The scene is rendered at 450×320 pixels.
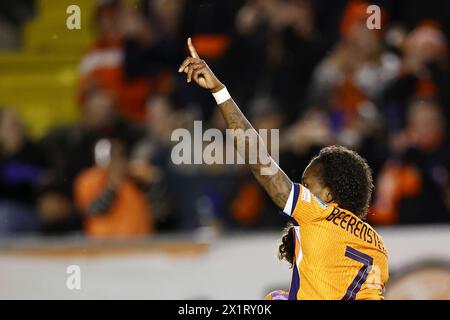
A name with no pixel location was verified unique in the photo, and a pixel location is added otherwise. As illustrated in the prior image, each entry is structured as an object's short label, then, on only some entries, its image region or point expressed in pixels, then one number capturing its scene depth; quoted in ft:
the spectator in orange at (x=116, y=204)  51.93
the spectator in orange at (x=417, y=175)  47.96
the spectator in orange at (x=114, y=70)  62.80
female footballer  27.94
